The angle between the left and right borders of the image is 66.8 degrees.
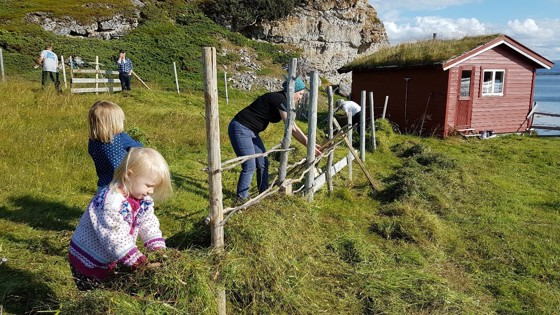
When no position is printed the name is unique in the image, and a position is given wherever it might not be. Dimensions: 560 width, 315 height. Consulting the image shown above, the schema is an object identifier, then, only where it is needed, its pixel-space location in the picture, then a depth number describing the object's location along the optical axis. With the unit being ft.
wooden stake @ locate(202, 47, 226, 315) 9.26
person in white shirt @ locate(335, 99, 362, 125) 38.69
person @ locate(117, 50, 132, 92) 52.95
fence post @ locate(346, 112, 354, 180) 26.09
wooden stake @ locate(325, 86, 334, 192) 22.93
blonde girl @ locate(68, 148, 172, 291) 8.38
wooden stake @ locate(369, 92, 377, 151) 35.99
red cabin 49.19
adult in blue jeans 17.06
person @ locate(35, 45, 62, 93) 43.56
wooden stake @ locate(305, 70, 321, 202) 19.43
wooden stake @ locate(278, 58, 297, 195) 16.61
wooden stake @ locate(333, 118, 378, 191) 22.24
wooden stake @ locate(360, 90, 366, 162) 31.45
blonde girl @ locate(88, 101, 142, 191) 12.09
